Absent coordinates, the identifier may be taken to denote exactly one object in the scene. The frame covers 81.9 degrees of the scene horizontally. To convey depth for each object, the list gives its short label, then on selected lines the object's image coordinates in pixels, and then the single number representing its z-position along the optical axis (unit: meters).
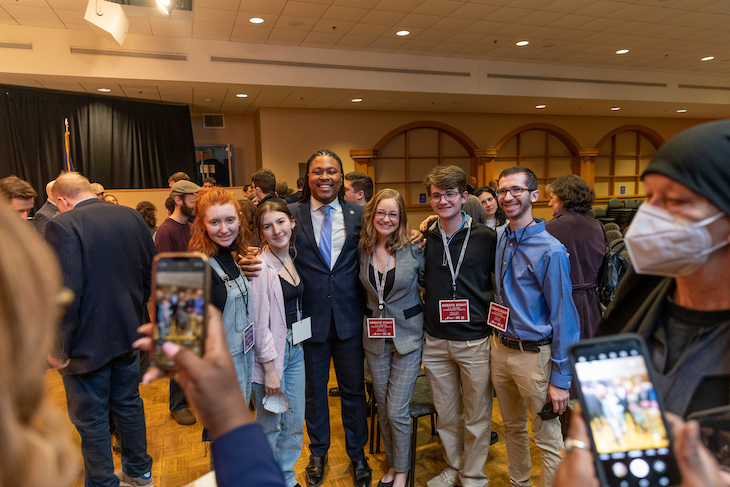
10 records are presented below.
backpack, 2.87
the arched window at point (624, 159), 11.15
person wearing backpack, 2.80
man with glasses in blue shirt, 1.89
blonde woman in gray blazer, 2.24
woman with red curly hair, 1.97
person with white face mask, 0.70
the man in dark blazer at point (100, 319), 2.09
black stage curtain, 5.88
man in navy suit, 2.35
